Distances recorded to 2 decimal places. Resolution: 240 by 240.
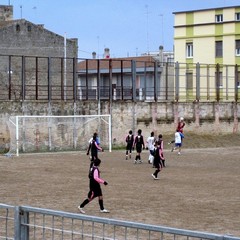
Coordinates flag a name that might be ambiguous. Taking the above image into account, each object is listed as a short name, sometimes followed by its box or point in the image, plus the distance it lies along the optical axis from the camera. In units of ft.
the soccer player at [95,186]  49.85
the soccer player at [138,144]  102.64
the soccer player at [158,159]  77.20
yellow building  208.74
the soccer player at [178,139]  121.70
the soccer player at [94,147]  92.58
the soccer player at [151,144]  101.57
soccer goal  127.34
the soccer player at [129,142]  110.93
